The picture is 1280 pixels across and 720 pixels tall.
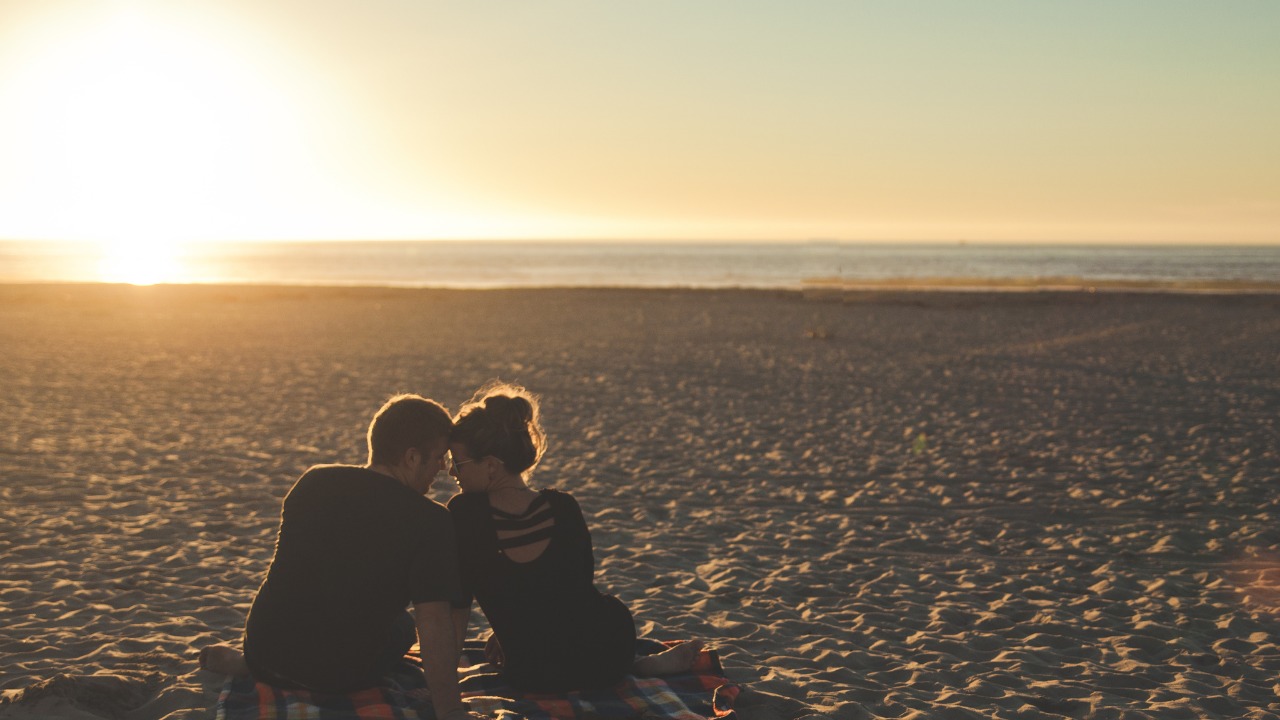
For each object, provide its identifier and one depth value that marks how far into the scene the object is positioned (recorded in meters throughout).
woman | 4.18
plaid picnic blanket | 4.15
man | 3.93
